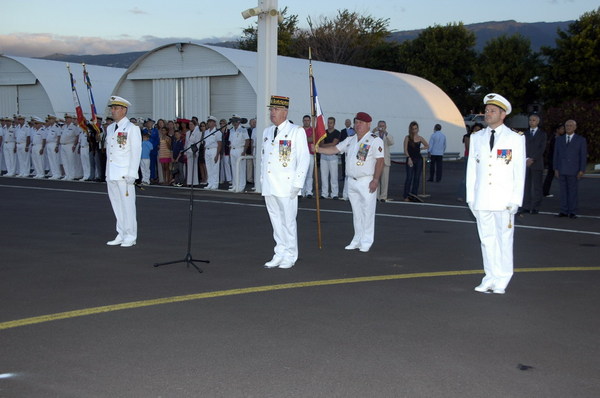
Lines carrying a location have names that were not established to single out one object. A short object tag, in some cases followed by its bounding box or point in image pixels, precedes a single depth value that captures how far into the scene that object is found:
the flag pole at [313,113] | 11.71
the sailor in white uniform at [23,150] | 28.17
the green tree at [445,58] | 69.06
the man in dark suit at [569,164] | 15.52
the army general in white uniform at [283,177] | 9.55
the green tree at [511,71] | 65.12
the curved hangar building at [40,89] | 39.41
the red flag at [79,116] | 21.43
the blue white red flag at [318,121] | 11.85
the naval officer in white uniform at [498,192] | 8.09
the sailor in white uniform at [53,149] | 27.02
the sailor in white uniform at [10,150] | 28.67
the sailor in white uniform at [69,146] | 26.39
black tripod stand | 9.42
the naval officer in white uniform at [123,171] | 11.23
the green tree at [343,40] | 79.94
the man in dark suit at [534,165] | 15.92
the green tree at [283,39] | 80.81
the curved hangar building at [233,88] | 33.75
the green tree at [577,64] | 57.28
